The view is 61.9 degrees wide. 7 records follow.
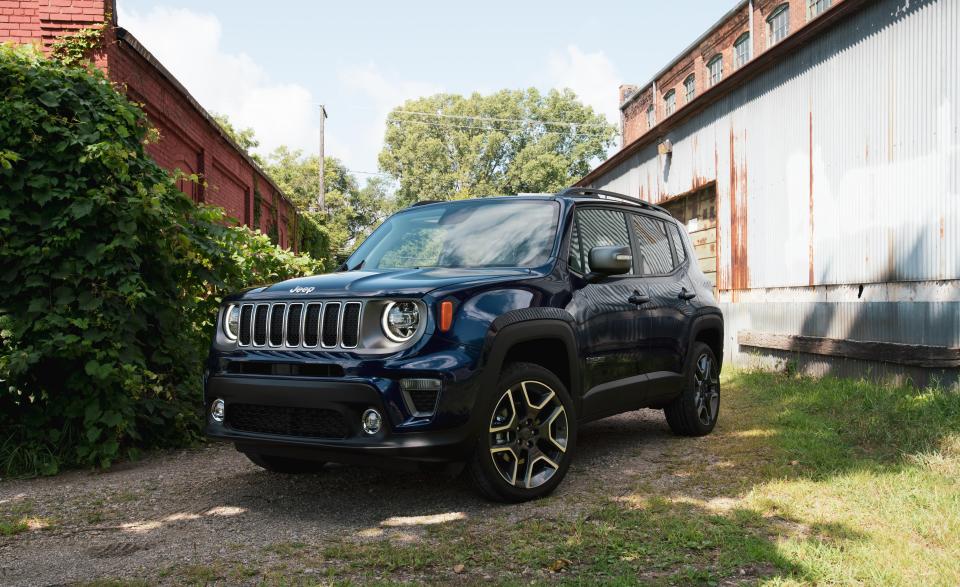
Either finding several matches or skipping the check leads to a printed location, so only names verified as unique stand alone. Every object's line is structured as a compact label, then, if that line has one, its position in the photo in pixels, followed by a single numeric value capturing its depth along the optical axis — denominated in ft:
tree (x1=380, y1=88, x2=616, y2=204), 205.36
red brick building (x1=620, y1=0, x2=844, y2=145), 72.43
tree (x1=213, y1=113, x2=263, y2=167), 195.02
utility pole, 142.20
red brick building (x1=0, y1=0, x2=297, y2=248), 32.86
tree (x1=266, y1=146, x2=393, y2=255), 223.92
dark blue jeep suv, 13.94
